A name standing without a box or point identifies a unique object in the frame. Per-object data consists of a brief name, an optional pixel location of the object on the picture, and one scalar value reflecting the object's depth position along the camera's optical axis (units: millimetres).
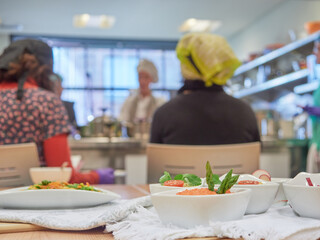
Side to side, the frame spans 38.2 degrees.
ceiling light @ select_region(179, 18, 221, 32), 7639
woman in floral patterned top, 1810
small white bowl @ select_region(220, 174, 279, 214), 746
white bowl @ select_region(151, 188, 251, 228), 638
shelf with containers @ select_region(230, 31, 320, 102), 5359
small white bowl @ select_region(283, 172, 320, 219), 693
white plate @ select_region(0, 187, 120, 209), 883
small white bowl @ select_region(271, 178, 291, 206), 843
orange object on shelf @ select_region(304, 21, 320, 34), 5000
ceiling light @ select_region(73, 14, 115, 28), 7438
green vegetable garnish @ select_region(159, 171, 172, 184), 829
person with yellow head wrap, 1991
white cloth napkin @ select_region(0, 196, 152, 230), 691
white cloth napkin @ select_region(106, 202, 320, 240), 598
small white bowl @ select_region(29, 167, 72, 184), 1360
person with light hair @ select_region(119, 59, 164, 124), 4926
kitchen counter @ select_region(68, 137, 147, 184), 3121
